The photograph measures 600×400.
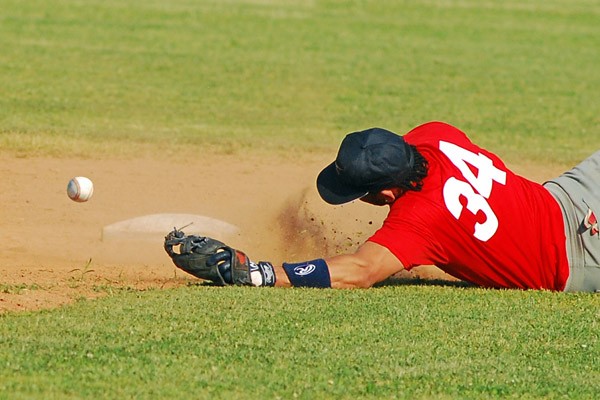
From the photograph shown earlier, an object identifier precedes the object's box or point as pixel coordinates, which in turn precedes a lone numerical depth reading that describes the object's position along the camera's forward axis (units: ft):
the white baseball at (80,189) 53.98
